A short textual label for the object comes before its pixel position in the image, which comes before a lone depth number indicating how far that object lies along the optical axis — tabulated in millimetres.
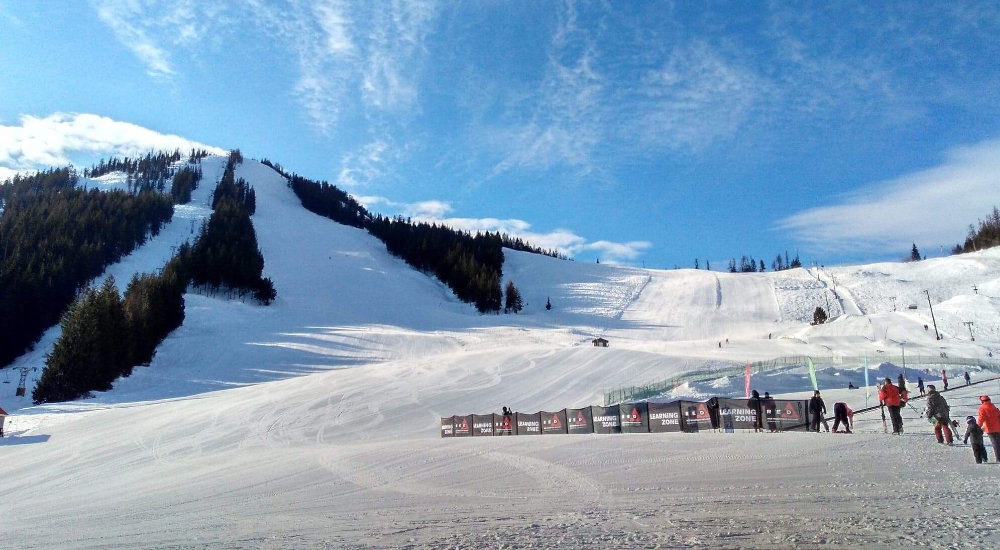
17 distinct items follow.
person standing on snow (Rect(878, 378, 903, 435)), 14383
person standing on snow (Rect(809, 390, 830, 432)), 16234
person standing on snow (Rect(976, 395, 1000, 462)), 10273
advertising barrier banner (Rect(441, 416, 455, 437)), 22950
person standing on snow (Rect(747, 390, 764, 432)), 17156
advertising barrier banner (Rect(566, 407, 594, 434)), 20031
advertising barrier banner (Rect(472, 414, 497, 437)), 22172
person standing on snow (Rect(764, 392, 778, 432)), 17139
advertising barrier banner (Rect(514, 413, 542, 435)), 21203
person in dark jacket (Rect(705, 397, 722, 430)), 17672
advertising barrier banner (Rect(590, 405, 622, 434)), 19281
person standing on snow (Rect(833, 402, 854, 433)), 15156
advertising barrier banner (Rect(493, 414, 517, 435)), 21688
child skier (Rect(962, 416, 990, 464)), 10148
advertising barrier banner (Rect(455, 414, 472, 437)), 22641
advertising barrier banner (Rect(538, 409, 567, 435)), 20781
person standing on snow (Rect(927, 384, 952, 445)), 12516
